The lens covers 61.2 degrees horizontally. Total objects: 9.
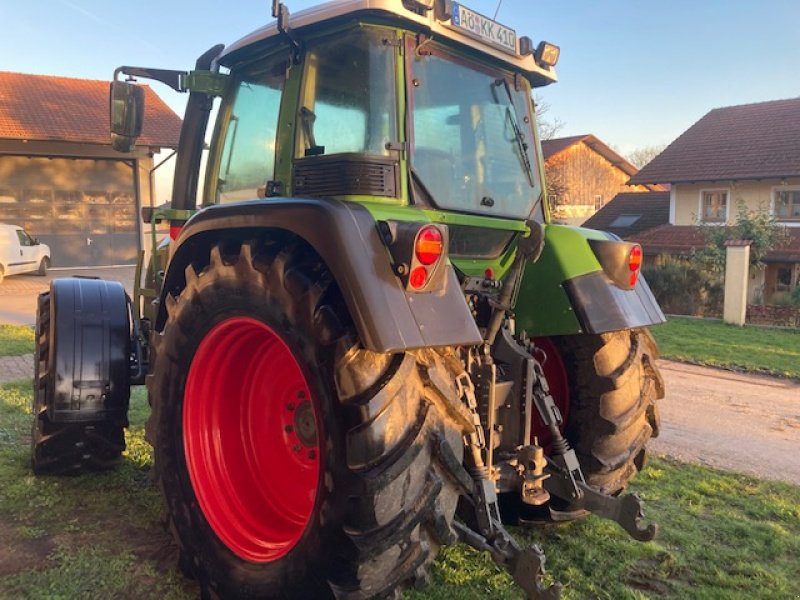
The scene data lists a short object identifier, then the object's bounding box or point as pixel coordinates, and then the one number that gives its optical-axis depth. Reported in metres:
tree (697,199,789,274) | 16.08
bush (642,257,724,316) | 14.95
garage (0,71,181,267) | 20.27
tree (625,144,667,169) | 53.34
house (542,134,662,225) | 31.71
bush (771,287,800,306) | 15.33
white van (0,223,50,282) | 17.48
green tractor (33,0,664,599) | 2.21
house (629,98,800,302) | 19.09
